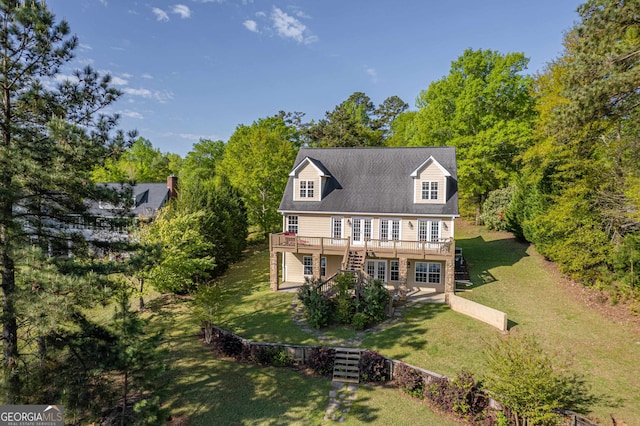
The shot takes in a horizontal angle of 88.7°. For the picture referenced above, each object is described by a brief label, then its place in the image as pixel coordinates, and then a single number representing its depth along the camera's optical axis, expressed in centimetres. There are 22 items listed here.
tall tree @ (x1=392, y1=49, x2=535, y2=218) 3200
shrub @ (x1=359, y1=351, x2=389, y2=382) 1450
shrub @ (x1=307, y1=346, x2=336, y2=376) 1518
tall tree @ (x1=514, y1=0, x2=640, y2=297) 1264
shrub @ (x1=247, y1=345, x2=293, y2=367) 1585
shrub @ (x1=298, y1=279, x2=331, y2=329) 1836
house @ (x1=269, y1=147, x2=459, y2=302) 2242
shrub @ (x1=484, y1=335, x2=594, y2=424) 1061
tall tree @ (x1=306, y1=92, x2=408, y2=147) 4966
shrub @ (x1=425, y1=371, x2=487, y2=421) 1199
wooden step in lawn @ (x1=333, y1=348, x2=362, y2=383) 1466
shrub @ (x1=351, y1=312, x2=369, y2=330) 1777
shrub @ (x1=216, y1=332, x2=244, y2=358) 1688
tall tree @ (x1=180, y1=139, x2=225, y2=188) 5141
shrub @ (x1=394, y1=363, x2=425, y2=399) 1337
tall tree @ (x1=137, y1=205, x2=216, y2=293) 2123
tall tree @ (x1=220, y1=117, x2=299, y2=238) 3709
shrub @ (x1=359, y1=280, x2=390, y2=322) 1841
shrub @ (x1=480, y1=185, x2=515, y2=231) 3373
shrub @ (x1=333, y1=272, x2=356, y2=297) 1909
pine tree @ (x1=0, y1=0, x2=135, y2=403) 954
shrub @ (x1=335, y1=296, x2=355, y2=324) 1853
